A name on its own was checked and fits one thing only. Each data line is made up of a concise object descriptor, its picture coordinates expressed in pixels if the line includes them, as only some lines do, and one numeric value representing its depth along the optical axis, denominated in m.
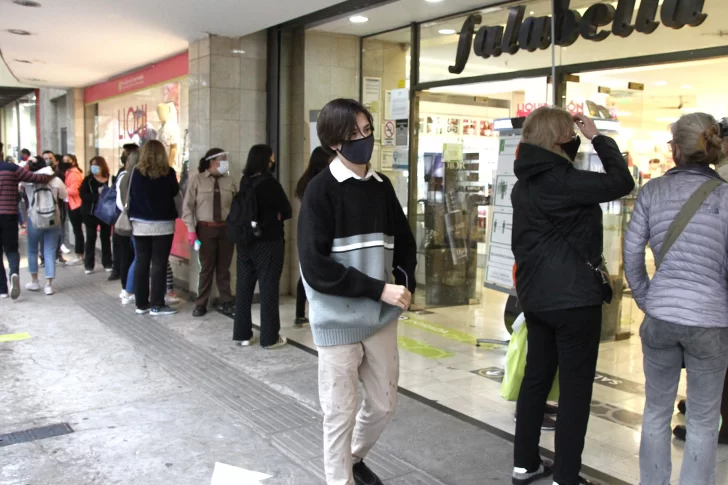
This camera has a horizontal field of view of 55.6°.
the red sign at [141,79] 9.17
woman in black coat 3.07
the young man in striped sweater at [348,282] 2.87
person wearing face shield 7.11
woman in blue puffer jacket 2.82
